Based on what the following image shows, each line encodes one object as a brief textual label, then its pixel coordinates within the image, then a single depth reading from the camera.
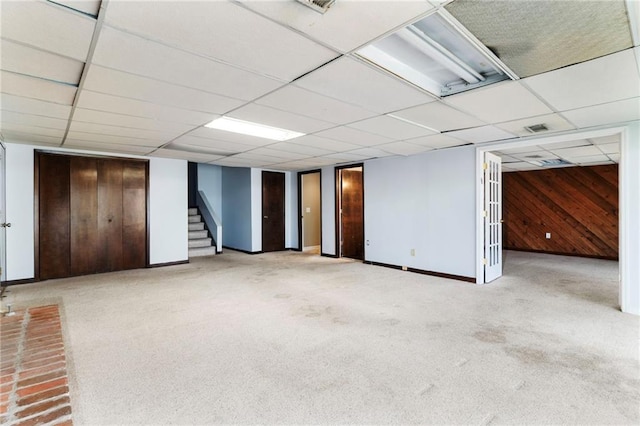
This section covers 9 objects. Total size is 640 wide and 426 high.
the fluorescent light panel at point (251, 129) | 3.62
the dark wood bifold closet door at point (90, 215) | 5.08
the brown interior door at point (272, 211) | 8.10
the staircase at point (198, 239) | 7.64
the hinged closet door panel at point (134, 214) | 5.74
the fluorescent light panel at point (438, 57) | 1.85
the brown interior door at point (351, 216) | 7.20
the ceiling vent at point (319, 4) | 1.48
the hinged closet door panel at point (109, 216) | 5.53
